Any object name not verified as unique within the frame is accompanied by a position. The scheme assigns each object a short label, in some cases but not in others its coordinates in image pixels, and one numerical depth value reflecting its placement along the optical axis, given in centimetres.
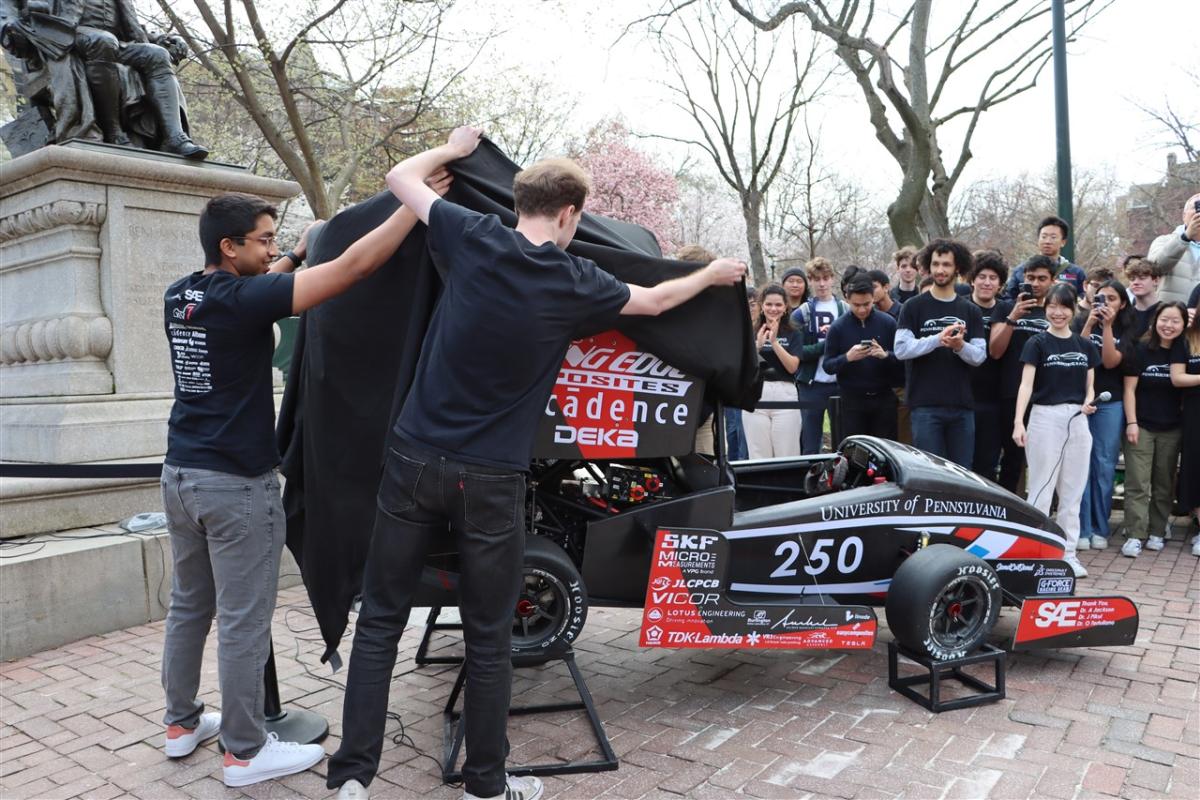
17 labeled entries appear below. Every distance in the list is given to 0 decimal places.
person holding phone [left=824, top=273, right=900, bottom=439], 696
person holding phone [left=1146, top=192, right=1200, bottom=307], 736
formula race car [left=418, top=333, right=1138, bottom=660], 357
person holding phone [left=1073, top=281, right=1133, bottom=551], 698
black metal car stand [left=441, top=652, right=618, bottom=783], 325
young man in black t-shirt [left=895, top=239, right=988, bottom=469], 632
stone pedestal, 549
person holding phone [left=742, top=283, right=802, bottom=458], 757
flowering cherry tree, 3388
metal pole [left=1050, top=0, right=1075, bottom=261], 1030
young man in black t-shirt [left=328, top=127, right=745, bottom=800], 276
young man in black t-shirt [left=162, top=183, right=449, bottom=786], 305
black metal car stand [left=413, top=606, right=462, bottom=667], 447
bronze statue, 598
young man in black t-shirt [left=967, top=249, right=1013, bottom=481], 685
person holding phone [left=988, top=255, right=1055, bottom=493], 669
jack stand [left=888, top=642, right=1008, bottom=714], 382
